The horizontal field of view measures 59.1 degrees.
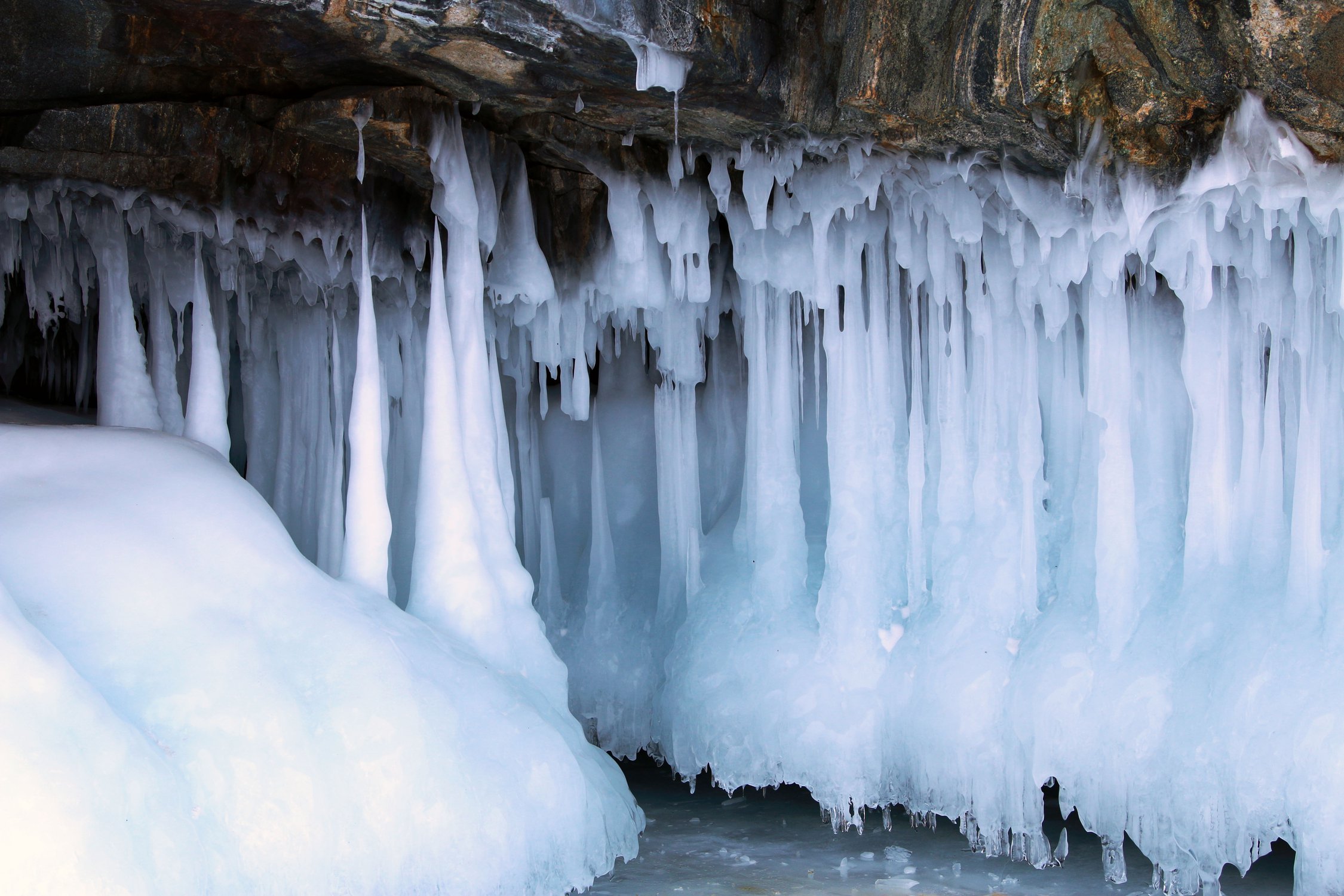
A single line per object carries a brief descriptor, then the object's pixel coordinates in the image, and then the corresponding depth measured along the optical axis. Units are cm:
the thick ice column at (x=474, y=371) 723
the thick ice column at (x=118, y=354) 776
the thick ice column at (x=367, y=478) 684
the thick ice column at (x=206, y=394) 738
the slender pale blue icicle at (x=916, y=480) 798
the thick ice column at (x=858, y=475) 807
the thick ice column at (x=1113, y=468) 704
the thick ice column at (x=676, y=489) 934
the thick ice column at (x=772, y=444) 860
